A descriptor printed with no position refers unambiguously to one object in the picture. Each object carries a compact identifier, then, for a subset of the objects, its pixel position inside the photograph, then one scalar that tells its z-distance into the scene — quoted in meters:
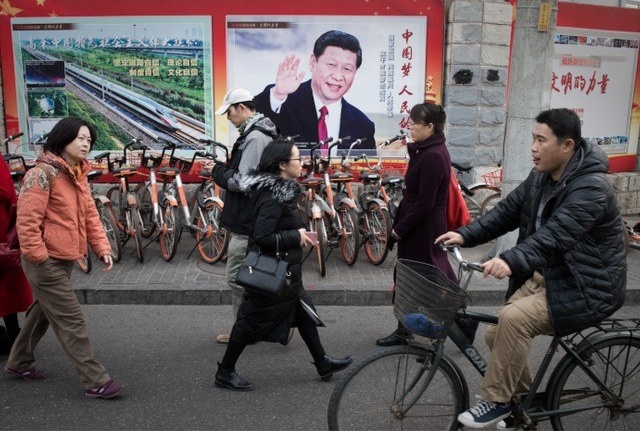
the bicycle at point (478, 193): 7.65
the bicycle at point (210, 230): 6.57
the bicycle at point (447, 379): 2.98
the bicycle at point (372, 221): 6.58
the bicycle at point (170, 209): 6.66
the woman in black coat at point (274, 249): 3.92
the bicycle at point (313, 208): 6.16
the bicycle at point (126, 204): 6.65
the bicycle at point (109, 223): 6.45
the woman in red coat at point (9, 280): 4.24
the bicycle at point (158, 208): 6.68
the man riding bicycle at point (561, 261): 2.87
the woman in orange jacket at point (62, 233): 3.68
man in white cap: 4.47
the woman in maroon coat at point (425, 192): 4.33
